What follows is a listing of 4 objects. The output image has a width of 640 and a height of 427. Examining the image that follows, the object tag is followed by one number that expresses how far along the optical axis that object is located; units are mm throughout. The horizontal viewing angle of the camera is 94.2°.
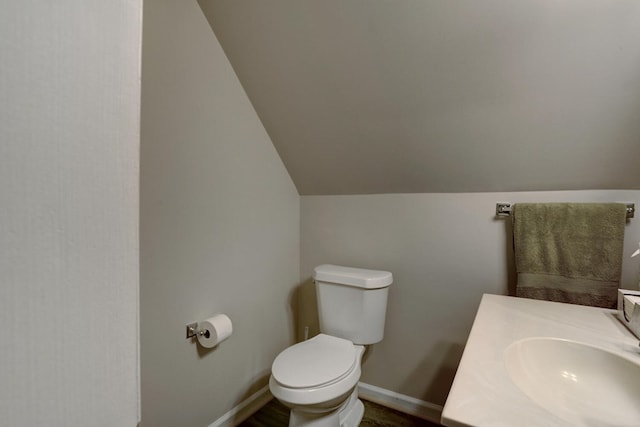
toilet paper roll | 1399
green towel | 1255
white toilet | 1302
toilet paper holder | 1406
